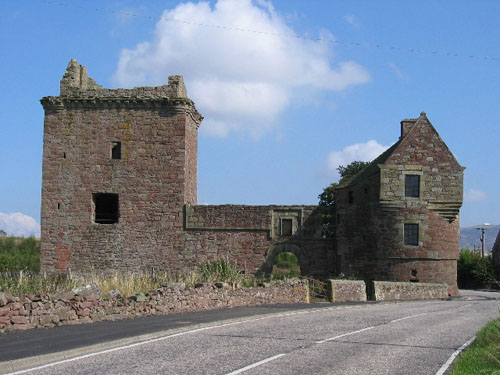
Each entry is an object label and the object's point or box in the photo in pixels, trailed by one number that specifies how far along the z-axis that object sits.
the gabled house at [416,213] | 31.98
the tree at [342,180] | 39.15
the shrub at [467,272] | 50.56
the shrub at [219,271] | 23.80
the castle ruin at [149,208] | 33.97
